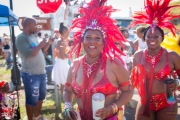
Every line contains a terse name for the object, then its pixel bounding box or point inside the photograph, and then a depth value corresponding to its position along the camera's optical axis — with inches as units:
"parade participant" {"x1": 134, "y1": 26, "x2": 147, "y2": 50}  233.1
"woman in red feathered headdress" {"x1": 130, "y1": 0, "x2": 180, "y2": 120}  102.3
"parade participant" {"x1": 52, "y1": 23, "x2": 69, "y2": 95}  188.2
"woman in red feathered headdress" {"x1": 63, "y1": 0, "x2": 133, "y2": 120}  79.7
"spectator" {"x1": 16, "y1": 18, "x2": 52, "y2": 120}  137.0
